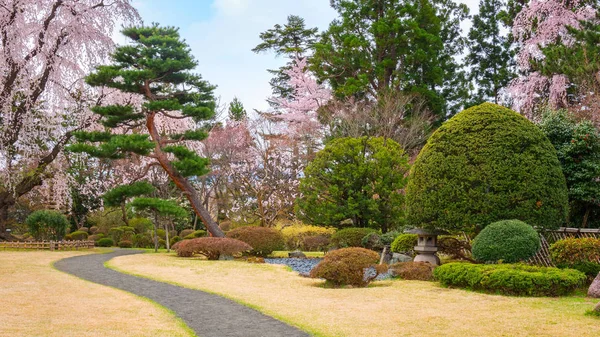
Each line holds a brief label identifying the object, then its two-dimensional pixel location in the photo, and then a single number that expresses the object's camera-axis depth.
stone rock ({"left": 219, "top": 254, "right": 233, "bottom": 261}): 19.23
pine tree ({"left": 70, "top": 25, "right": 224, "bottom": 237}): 20.59
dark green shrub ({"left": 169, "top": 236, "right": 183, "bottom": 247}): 27.82
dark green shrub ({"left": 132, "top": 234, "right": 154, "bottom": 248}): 28.14
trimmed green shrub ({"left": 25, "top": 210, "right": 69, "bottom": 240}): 24.12
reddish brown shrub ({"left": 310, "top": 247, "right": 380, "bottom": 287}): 12.10
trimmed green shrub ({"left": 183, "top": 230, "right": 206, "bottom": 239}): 27.14
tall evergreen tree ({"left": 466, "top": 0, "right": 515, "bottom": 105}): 34.69
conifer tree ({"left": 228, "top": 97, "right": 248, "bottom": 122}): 39.06
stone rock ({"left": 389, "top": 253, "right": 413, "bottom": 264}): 16.39
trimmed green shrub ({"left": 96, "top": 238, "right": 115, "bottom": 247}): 27.55
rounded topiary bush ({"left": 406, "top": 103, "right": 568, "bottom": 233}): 13.34
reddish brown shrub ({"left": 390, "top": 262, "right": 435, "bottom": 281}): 13.48
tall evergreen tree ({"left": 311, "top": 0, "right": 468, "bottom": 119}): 30.56
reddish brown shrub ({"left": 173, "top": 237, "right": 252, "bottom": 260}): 18.80
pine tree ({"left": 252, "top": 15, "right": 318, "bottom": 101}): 38.83
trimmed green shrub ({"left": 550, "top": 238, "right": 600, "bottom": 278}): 12.19
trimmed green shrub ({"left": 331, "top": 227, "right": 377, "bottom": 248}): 19.62
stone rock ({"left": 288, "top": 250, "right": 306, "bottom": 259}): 21.17
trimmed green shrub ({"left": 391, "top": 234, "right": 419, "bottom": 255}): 15.72
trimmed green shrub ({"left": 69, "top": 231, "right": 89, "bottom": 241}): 27.23
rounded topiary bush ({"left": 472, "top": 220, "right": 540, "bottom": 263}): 12.11
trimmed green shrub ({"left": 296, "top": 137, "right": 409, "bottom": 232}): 20.89
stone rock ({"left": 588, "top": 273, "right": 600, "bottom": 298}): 10.53
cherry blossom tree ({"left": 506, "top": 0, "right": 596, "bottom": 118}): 22.86
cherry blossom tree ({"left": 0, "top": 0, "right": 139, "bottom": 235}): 20.75
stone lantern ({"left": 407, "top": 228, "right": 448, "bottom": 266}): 14.71
